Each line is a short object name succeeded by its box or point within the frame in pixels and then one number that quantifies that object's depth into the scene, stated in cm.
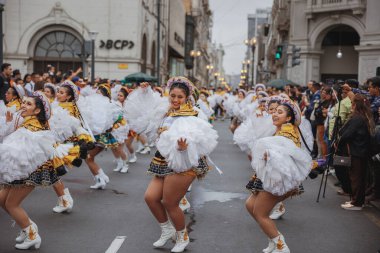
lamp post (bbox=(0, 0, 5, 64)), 1319
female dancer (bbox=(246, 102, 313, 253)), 552
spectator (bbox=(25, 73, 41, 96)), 1534
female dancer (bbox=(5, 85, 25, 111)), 893
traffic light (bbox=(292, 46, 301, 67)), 2234
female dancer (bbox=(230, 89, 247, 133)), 1759
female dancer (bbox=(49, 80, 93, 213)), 790
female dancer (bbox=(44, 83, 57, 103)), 899
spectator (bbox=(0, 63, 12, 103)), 1154
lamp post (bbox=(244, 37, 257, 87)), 4834
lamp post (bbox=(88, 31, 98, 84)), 2538
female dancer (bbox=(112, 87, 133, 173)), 1099
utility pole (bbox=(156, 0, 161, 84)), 3463
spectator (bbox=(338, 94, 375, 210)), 869
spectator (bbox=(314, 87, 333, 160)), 1305
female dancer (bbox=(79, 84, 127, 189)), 975
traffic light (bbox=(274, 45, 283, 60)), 2414
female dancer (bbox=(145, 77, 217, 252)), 577
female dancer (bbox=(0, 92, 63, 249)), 586
